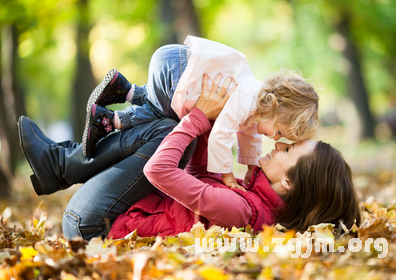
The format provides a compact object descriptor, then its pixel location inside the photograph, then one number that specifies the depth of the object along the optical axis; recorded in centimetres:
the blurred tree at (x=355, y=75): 1396
